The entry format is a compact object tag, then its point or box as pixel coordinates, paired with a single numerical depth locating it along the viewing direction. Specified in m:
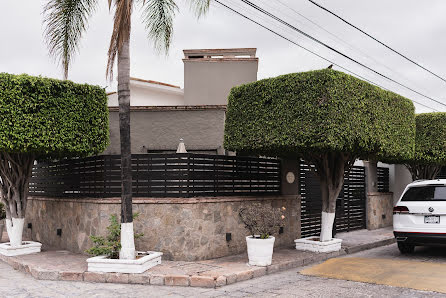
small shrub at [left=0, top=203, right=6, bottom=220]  12.46
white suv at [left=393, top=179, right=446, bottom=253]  9.47
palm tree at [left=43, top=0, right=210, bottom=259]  8.42
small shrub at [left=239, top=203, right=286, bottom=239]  9.05
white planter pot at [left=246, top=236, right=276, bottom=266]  8.80
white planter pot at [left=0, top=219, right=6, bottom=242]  12.46
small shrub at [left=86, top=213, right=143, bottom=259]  8.60
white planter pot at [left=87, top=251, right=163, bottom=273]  8.05
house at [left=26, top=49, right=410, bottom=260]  9.53
